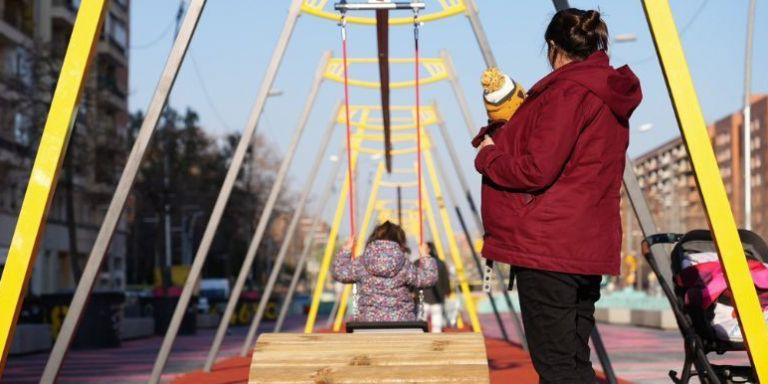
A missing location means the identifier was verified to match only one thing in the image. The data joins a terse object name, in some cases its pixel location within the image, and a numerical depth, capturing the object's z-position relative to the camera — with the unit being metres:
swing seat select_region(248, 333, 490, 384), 5.82
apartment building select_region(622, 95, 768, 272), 116.44
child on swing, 10.71
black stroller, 6.59
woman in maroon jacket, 4.46
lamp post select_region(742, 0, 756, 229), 28.39
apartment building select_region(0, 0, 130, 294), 38.53
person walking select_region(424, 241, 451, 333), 22.39
